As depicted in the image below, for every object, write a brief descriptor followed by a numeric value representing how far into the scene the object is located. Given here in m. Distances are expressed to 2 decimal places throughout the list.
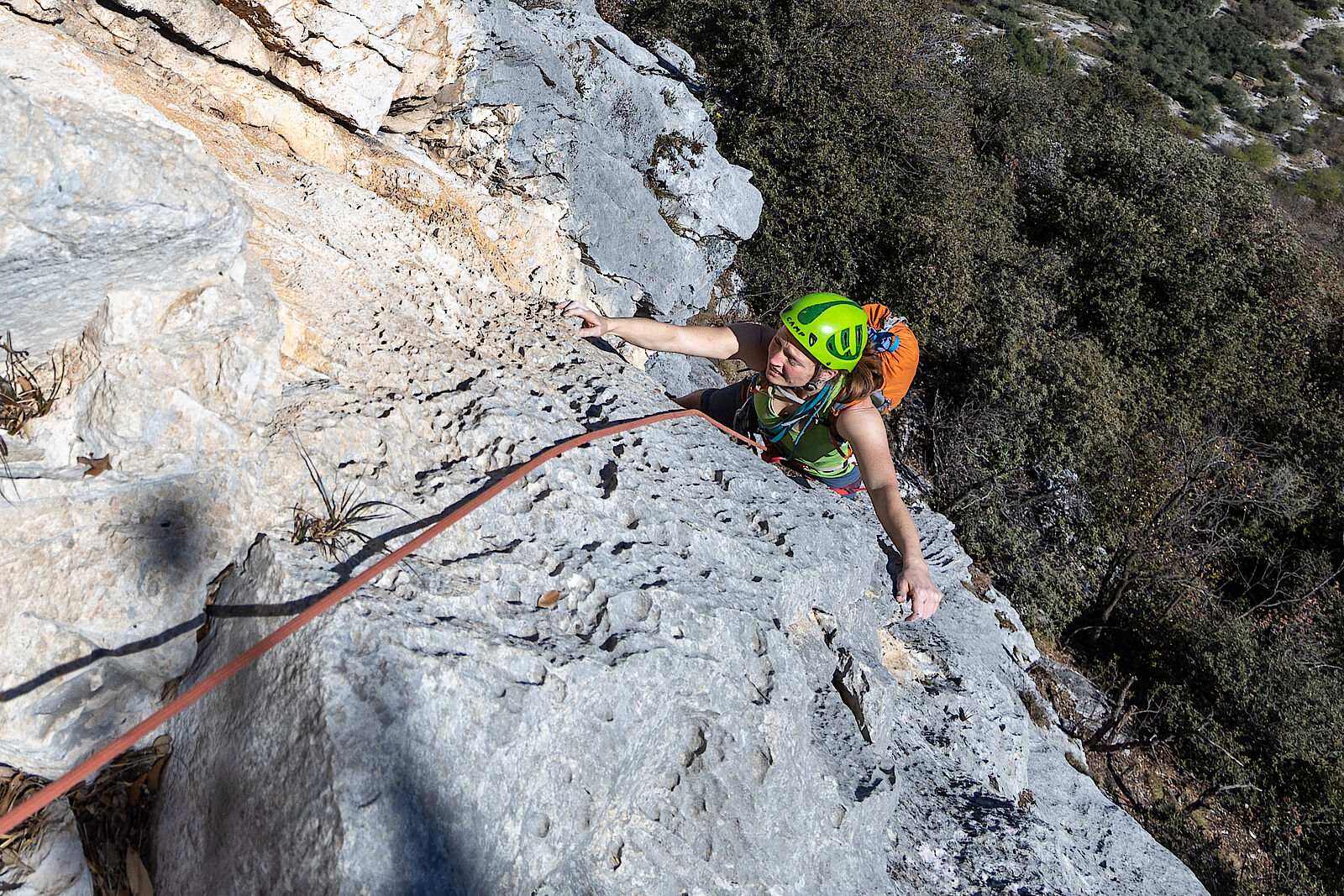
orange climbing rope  1.56
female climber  3.51
